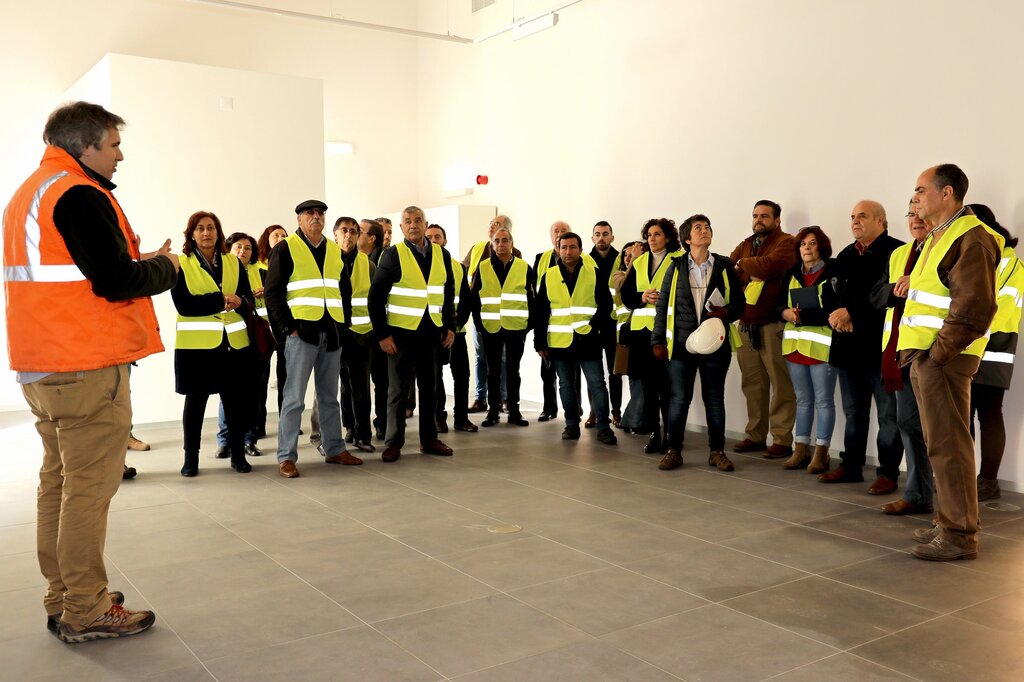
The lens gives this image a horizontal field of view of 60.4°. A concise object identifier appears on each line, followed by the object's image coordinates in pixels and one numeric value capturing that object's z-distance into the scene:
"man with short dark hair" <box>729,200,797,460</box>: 5.79
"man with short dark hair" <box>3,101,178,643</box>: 2.73
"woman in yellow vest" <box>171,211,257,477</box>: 5.27
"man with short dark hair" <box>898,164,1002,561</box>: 3.54
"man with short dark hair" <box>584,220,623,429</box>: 7.07
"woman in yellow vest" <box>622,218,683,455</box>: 6.18
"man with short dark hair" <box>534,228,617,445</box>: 6.44
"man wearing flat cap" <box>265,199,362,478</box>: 5.31
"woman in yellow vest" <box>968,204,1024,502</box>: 4.35
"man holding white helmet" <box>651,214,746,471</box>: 5.44
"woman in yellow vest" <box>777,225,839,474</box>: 5.35
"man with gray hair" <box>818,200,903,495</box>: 4.87
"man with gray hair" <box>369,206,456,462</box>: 5.79
